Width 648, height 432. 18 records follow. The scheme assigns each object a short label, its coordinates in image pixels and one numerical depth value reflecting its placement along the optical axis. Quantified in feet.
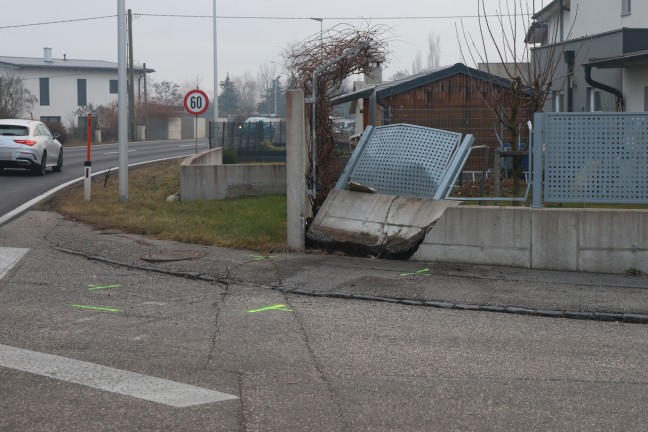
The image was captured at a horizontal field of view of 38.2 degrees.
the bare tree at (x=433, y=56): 304.91
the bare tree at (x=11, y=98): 186.26
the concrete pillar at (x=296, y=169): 40.19
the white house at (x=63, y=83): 278.87
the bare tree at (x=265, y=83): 403.22
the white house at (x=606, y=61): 66.69
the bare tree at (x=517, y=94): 42.88
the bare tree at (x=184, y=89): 465.47
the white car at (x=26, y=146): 81.41
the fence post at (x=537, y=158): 37.04
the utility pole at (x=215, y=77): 156.87
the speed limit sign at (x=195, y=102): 87.20
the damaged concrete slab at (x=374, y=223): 37.63
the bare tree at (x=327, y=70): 43.27
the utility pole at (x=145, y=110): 259.95
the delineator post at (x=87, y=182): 60.08
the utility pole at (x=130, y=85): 195.37
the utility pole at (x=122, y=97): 60.44
